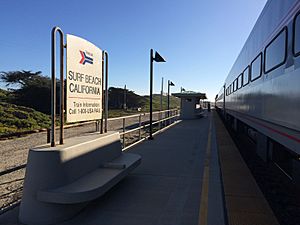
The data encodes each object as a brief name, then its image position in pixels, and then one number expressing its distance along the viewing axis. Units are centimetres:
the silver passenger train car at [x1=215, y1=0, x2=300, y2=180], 402
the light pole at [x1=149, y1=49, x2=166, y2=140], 1220
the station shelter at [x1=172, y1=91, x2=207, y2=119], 2672
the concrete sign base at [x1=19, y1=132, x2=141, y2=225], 359
